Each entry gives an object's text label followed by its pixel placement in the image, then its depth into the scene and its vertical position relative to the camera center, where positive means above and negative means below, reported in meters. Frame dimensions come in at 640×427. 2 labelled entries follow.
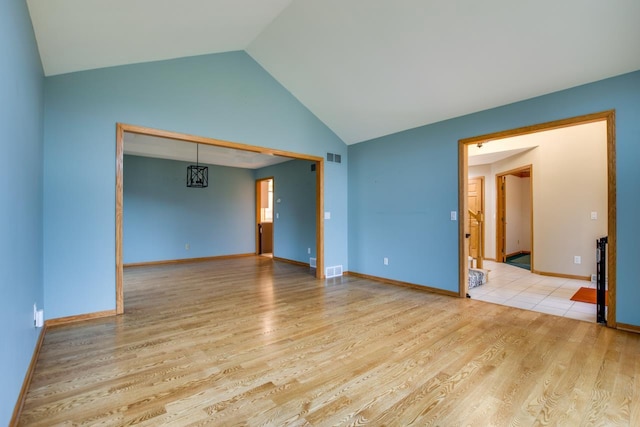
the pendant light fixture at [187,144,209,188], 6.88 +0.89
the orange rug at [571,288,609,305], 3.77 -1.18
